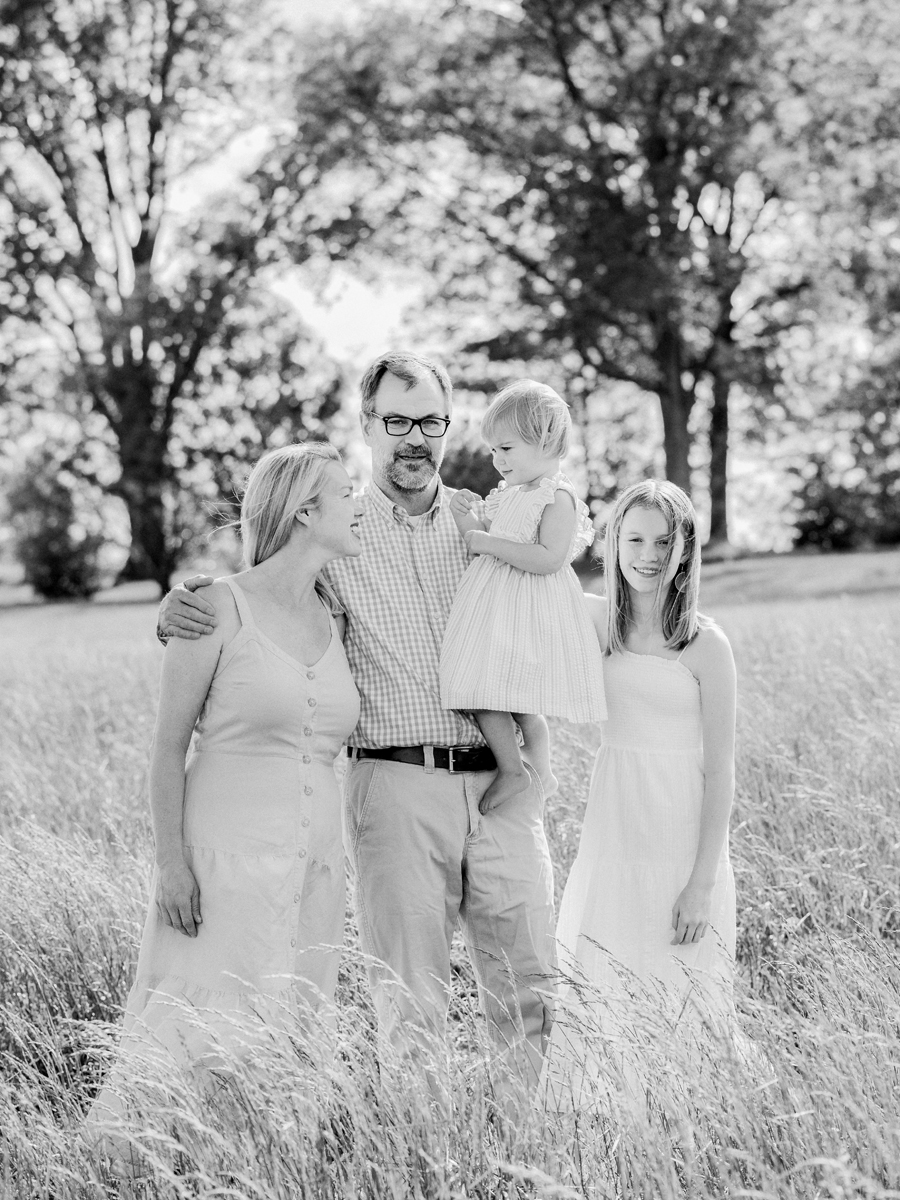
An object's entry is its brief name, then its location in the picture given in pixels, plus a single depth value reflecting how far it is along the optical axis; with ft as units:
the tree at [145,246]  88.94
